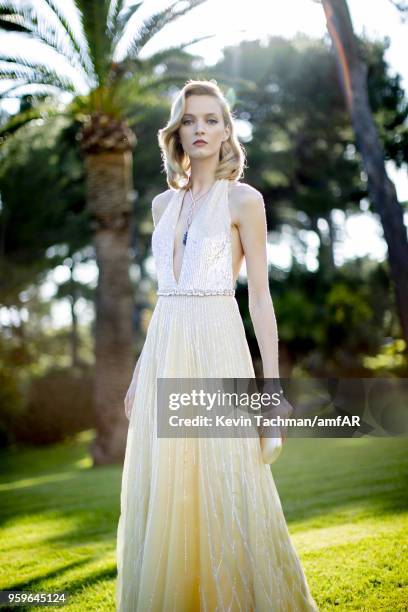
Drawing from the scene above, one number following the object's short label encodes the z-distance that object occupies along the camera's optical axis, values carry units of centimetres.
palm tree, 1008
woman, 256
